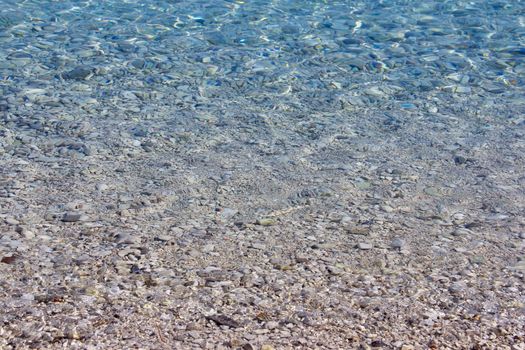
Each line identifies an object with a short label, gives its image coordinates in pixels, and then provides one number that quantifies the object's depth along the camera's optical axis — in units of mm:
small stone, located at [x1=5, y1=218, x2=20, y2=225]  4281
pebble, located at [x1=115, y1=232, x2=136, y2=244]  4160
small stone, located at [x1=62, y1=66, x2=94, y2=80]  6797
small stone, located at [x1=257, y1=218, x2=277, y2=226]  4512
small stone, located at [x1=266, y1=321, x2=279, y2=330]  3400
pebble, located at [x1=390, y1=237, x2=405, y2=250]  4285
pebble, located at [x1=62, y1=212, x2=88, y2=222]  4387
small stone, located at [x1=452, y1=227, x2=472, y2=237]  4461
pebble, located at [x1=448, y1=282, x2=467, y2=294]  3802
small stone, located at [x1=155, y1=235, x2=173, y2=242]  4232
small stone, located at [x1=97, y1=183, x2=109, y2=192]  4824
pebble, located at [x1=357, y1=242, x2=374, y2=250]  4257
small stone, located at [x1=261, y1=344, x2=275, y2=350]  3227
